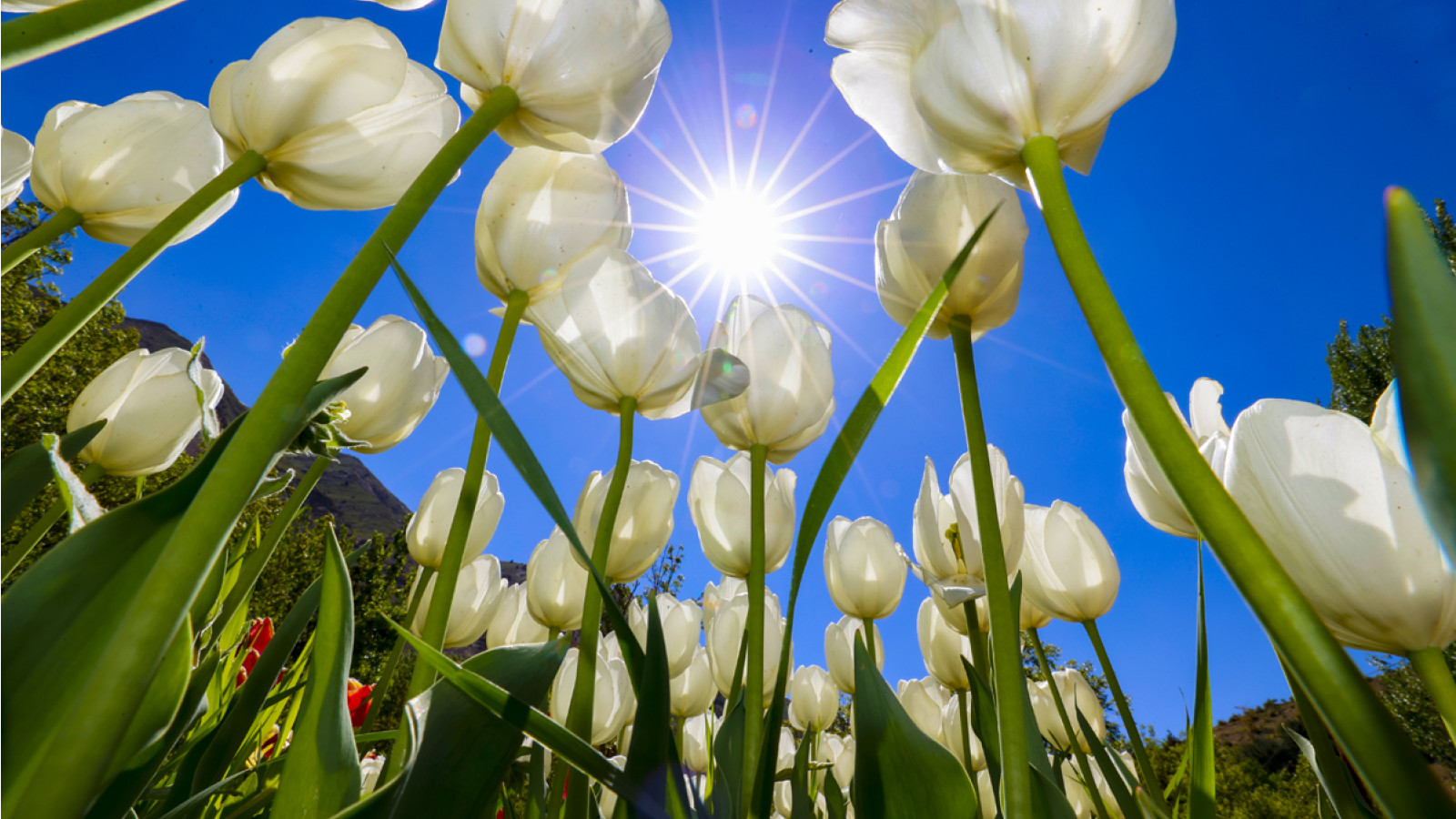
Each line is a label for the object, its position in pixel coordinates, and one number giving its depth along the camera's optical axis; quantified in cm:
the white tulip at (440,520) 32
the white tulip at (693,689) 47
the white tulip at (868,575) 38
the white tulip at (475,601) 39
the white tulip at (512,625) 44
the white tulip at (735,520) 30
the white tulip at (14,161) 19
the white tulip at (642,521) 29
